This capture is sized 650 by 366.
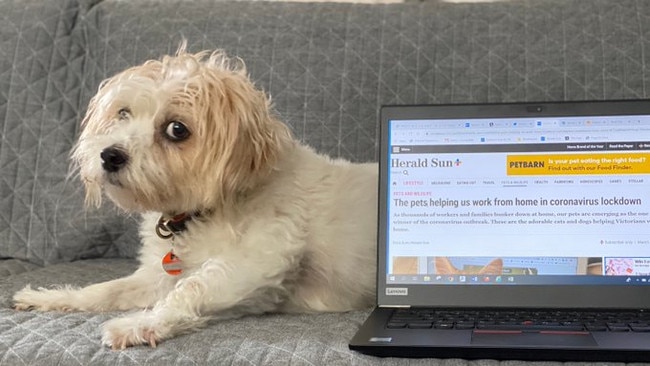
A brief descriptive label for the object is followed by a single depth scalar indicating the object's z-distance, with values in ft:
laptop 3.72
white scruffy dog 3.98
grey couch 5.49
